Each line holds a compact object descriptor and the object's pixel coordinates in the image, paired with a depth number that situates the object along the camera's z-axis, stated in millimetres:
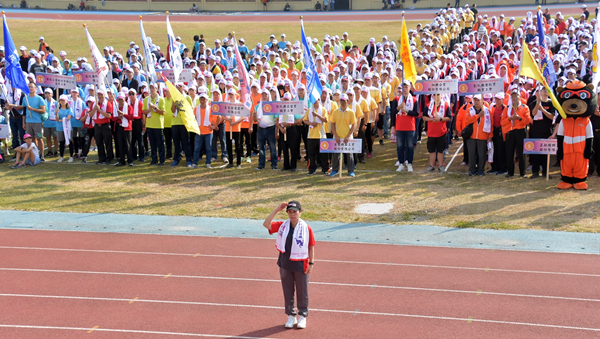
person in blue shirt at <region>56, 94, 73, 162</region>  19047
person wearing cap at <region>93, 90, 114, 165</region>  18219
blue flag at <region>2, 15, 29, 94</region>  18672
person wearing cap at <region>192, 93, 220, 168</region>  17750
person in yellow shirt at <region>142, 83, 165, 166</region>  18062
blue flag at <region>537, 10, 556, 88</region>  18594
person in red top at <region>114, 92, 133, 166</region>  18203
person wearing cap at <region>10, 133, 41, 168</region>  18922
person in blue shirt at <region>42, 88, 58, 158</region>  19391
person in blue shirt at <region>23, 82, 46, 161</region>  19250
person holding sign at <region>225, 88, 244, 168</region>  17703
